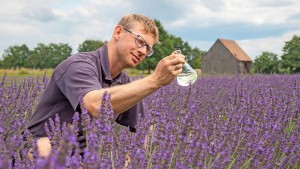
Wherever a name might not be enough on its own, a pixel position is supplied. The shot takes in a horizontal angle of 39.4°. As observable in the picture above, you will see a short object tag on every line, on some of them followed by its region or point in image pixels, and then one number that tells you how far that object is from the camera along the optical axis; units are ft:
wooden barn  149.89
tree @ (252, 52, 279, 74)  124.89
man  6.73
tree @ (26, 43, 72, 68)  241.35
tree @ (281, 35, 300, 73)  114.42
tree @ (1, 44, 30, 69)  237.66
